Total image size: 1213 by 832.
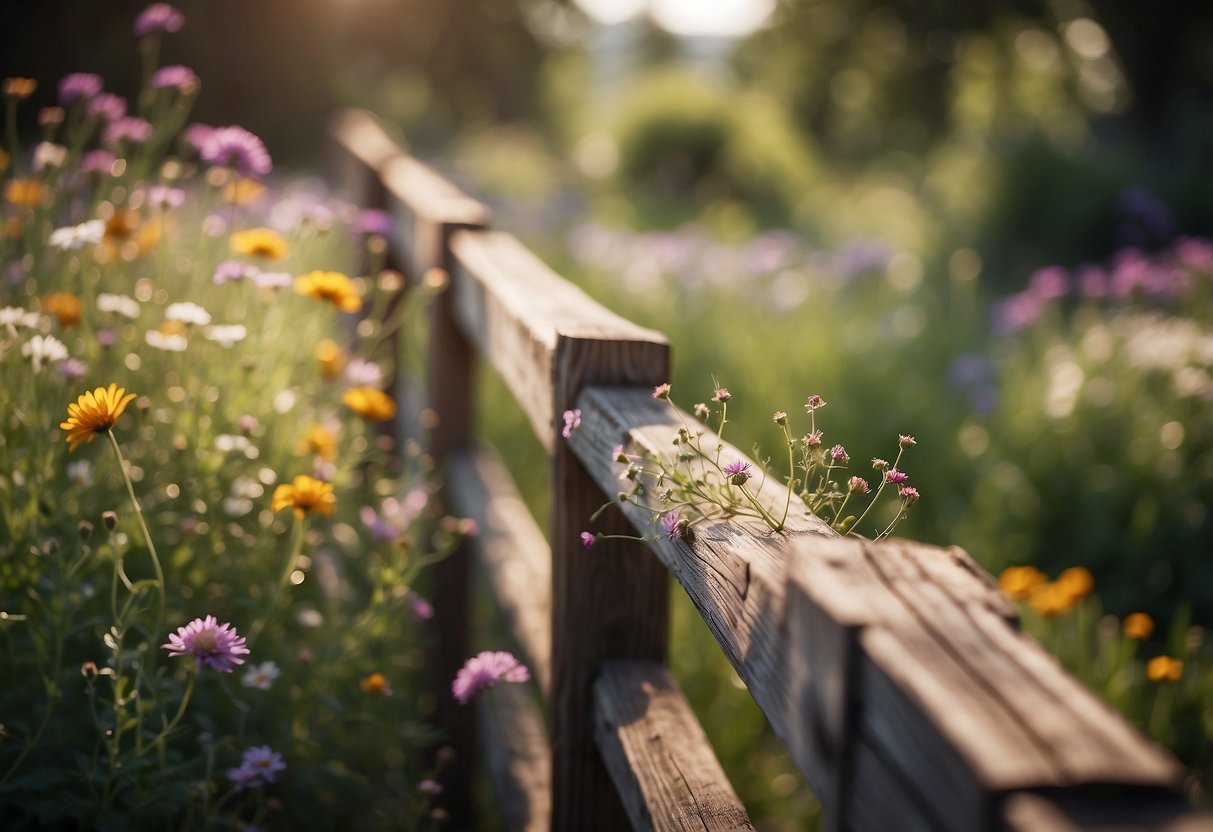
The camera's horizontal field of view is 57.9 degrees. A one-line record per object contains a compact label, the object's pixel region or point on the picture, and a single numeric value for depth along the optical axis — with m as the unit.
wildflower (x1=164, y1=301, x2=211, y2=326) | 1.78
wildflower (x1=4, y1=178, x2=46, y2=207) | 2.21
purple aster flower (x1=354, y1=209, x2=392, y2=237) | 2.65
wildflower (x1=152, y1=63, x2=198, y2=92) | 2.30
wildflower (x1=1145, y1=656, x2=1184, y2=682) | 1.98
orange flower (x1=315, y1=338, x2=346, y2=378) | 2.23
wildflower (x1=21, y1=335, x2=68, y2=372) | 1.58
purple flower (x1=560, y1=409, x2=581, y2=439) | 1.35
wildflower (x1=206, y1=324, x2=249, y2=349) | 1.81
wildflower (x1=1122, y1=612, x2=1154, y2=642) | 2.31
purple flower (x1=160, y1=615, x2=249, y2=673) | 1.27
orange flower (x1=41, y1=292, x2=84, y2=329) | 1.94
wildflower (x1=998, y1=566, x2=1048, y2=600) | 2.54
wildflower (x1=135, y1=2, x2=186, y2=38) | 2.34
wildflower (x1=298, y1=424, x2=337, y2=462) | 1.89
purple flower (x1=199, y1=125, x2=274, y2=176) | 2.12
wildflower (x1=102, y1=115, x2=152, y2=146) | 2.31
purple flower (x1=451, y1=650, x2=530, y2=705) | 1.44
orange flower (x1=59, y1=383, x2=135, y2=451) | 1.31
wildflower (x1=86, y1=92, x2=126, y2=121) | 2.29
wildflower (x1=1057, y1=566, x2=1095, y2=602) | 2.46
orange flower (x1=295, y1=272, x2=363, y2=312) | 1.91
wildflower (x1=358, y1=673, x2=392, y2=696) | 1.65
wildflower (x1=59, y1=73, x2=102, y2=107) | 2.33
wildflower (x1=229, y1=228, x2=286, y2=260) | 2.01
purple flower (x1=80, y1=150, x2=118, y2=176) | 2.31
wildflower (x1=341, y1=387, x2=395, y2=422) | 1.91
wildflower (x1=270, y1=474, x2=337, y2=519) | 1.51
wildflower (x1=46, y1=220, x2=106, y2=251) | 1.72
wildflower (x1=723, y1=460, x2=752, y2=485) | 1.07
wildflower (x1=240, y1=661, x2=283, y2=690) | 1.53
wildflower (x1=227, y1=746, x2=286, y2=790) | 1.38
